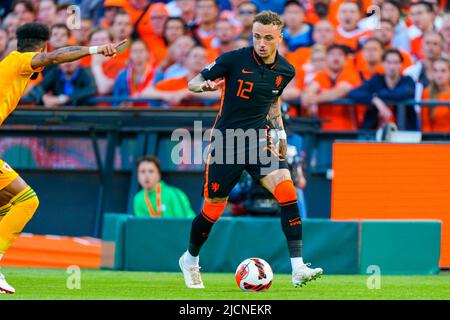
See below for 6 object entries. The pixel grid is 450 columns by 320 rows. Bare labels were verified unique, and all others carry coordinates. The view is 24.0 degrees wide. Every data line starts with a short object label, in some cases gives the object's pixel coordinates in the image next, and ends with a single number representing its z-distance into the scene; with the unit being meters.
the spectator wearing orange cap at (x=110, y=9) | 18.19
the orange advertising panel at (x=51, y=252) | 14.70
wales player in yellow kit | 9.87
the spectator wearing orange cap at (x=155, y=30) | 17.66
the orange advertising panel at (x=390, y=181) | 14.87
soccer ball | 10.14
